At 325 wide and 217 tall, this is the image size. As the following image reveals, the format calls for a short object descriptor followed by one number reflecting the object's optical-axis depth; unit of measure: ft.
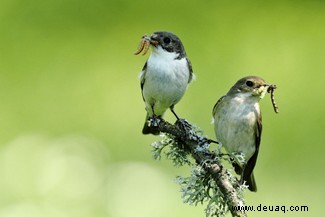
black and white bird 27.89
